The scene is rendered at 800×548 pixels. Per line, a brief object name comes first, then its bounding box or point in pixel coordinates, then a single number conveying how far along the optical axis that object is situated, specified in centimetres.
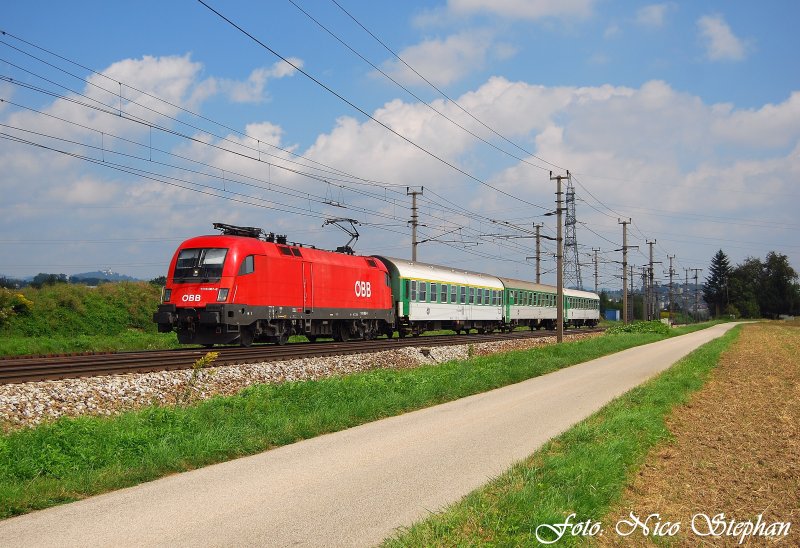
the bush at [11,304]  3350
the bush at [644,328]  5823
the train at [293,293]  2275
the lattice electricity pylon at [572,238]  7419
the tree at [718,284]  15950
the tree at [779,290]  14562
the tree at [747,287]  15088
